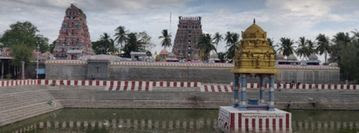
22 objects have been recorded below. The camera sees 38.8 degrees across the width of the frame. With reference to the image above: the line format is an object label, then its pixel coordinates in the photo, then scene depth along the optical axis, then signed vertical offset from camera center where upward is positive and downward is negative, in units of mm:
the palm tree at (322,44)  79562 +2445
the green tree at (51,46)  104094 +2558
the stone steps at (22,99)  27989 -2554
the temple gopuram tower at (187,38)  84056 +3482
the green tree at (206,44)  80000 +2391
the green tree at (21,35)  82375 +3805
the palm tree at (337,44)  68125 +2120
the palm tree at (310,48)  80688 +1852
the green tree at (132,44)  89125 +2565
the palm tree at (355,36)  63425 +3059
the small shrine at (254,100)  22156 -1569
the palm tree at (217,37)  84250 +3594
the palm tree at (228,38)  79812 +3334
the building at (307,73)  59562 -1579
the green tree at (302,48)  81212 +1857
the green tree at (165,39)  92625 +3626
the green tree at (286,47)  80625 +1985
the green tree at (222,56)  83162 +523
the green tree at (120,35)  89562 +4194
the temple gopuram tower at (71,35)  75625 +3483
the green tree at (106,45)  94250 +2520
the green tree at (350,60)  55844 -29
